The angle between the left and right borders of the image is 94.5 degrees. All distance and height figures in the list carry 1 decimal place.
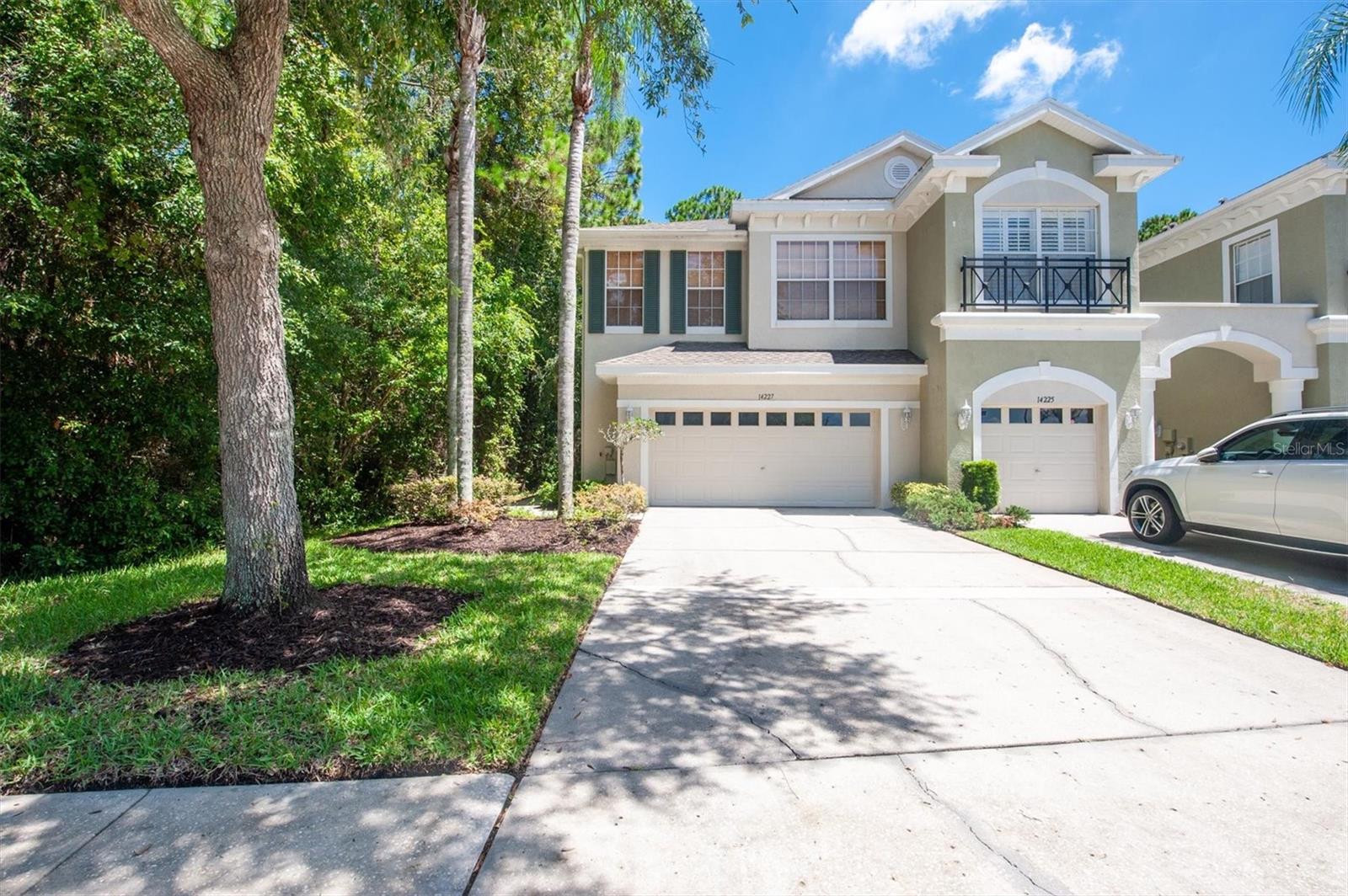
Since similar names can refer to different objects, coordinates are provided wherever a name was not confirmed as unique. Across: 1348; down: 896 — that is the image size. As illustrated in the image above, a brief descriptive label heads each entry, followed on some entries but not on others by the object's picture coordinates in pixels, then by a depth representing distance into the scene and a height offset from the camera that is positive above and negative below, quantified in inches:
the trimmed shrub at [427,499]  396.2 -25.7
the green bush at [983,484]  428.1 -17.7
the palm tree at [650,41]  246.4 +175.2
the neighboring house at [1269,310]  460.4 +112.0
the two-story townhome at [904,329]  452.4 +102.7
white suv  255.8 -13.2
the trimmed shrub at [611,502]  394.9 -29.2
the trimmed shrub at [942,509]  402.6 -33.5
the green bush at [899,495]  468.8 -28.0
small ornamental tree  457.7 +20.6
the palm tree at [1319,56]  209.6 +137.9
